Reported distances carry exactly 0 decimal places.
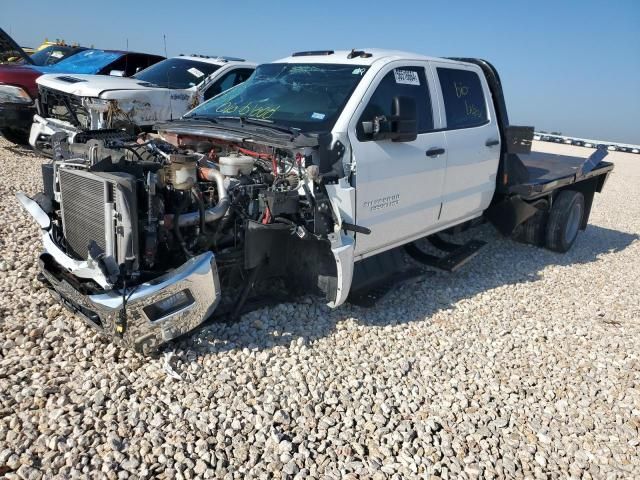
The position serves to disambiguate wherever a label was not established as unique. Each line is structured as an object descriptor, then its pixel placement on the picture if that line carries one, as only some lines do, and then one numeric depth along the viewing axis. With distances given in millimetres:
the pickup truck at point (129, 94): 7215
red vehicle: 8367
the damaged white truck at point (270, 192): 3162
